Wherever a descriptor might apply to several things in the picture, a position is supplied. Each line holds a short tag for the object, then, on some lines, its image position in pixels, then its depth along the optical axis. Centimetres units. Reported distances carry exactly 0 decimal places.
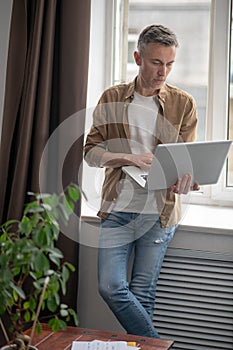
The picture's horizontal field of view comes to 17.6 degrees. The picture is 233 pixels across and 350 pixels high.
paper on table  246
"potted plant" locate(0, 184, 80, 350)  192
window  346
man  298
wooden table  251
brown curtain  324
